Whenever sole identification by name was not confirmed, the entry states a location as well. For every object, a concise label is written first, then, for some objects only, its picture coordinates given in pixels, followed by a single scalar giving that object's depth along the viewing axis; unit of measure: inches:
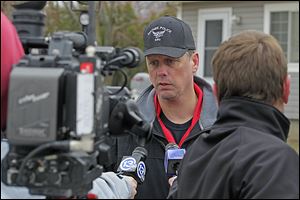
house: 988.8
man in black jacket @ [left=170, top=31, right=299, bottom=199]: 133.8
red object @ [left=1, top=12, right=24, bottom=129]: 126.3
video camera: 118.9
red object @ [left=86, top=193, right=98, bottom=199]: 133.8
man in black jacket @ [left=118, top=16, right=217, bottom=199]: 231.3
